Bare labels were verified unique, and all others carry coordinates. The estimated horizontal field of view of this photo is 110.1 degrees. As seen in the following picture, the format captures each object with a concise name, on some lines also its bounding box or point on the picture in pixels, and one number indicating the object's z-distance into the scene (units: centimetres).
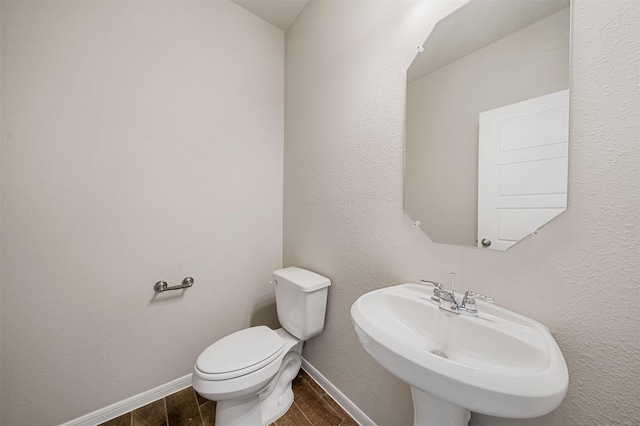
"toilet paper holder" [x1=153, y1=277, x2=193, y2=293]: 129
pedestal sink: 44
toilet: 99
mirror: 66
